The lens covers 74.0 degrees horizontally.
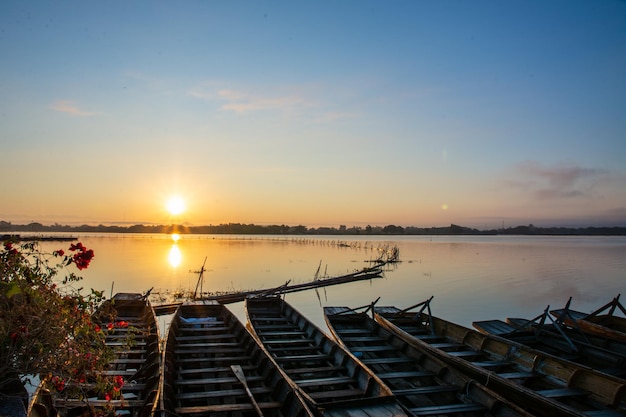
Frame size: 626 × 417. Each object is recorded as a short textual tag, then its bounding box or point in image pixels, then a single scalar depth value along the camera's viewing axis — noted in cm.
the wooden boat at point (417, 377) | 773
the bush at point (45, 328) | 510
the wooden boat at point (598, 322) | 1278
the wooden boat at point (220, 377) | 755
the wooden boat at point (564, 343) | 1071
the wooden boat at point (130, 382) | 667
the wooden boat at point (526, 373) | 791
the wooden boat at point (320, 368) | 707
